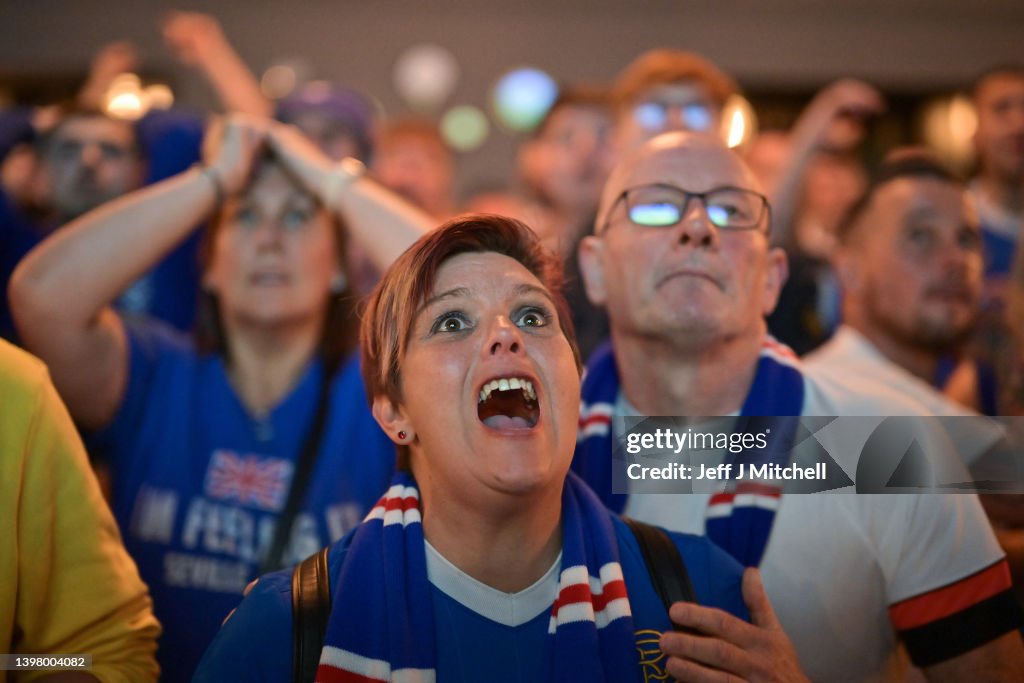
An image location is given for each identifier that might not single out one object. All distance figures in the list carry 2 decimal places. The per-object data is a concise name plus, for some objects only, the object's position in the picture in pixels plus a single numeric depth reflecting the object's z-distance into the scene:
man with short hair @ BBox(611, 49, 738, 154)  3.22
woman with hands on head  2.20
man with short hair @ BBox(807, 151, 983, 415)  2.94
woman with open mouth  1.47
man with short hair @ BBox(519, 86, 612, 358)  3.80
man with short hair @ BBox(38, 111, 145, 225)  3.15
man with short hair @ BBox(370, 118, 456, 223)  4.48
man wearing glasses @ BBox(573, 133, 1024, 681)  1.81
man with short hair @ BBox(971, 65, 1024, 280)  3.80
